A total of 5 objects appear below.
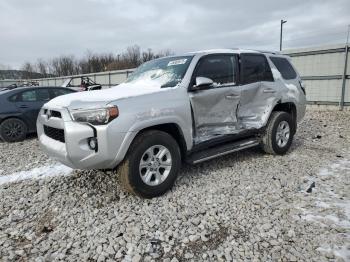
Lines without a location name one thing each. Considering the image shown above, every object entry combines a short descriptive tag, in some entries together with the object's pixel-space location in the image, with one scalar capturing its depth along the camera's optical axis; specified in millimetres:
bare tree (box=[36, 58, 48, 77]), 79375
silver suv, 3402
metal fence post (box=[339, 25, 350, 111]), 10711
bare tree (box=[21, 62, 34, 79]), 70875
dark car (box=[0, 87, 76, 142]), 7566
